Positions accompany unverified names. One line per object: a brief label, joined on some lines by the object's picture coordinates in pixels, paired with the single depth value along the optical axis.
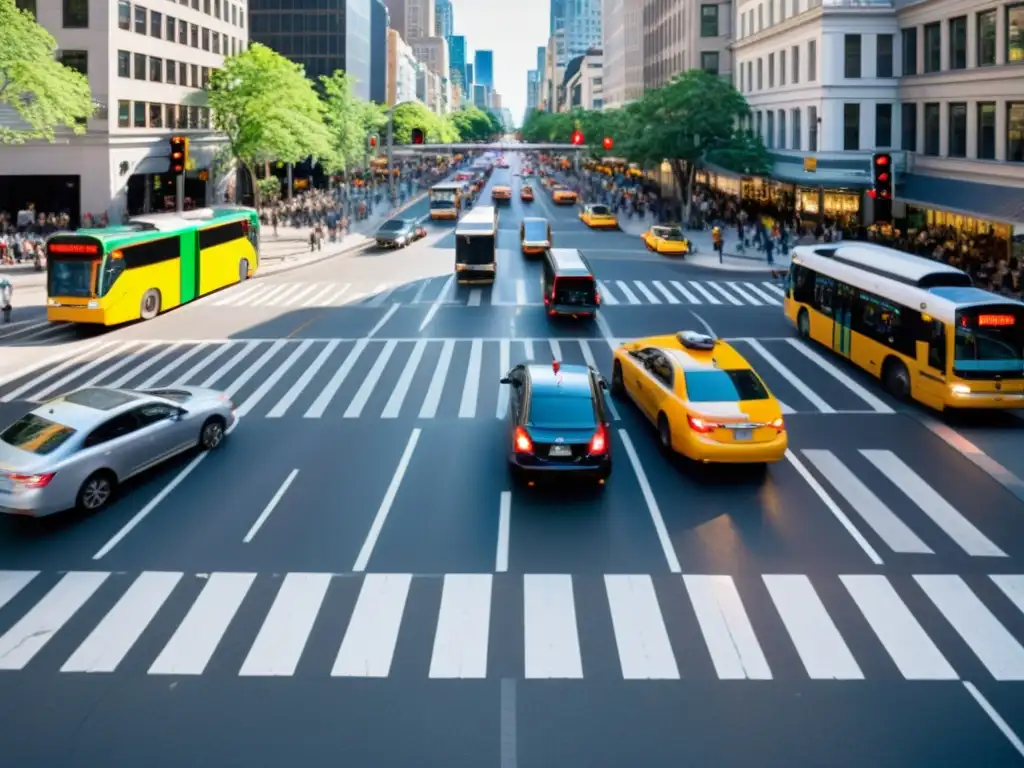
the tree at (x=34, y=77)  43.72
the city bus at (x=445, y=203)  77.25
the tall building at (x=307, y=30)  128.12
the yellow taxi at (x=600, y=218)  71.31
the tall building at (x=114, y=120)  59.25
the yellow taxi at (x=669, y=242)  55.19
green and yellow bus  31.88
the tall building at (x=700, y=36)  93.50
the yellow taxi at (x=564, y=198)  97.28
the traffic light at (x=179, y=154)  31.52
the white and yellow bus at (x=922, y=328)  21.12
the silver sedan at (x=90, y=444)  14.62
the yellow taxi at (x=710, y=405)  17.11
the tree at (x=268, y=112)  63.25
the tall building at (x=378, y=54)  163.50
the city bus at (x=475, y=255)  42.16
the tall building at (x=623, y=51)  137.50
